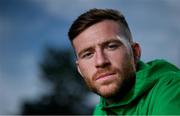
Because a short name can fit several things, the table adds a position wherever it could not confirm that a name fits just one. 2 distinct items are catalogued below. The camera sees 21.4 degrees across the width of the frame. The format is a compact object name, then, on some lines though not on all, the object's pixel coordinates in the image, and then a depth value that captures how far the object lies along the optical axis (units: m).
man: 2.41
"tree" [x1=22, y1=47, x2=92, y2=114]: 12.32
